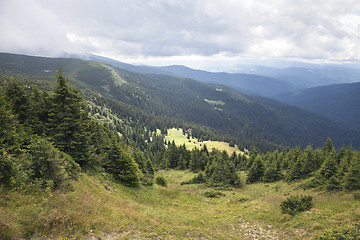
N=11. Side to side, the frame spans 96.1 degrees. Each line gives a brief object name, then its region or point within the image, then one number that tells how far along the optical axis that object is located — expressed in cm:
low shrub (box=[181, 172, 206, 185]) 3969
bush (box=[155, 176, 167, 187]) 3447
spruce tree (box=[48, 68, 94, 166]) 1989
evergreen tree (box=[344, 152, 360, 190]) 2062
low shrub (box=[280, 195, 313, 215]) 1778
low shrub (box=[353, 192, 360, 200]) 1780
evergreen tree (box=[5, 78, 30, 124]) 2119
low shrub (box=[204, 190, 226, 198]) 2925
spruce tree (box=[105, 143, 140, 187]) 2516
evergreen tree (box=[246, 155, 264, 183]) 4138
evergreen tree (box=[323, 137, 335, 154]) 4252
